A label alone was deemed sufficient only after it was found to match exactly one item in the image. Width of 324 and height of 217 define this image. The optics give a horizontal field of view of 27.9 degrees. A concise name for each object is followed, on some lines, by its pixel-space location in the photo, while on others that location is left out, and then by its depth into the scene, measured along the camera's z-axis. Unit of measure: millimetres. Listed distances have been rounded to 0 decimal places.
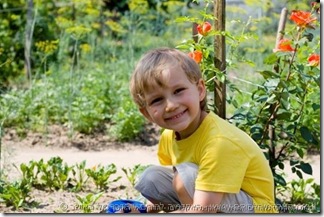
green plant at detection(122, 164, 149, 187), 3570
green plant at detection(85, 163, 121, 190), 3521
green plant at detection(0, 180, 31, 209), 3123
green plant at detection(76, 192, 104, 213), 3014
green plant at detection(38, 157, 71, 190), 3496
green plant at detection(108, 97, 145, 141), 5172
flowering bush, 2830
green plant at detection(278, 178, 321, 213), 3264
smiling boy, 2273
